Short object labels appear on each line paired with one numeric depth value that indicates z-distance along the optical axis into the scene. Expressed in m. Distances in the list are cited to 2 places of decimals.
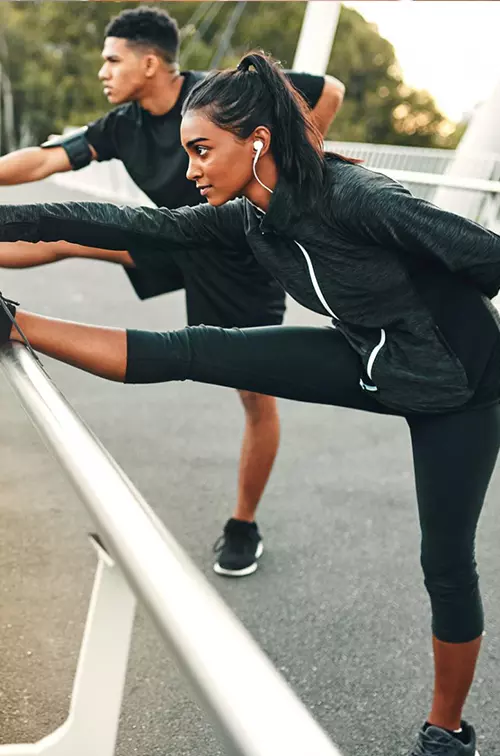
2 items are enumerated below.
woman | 1.95
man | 3.26
